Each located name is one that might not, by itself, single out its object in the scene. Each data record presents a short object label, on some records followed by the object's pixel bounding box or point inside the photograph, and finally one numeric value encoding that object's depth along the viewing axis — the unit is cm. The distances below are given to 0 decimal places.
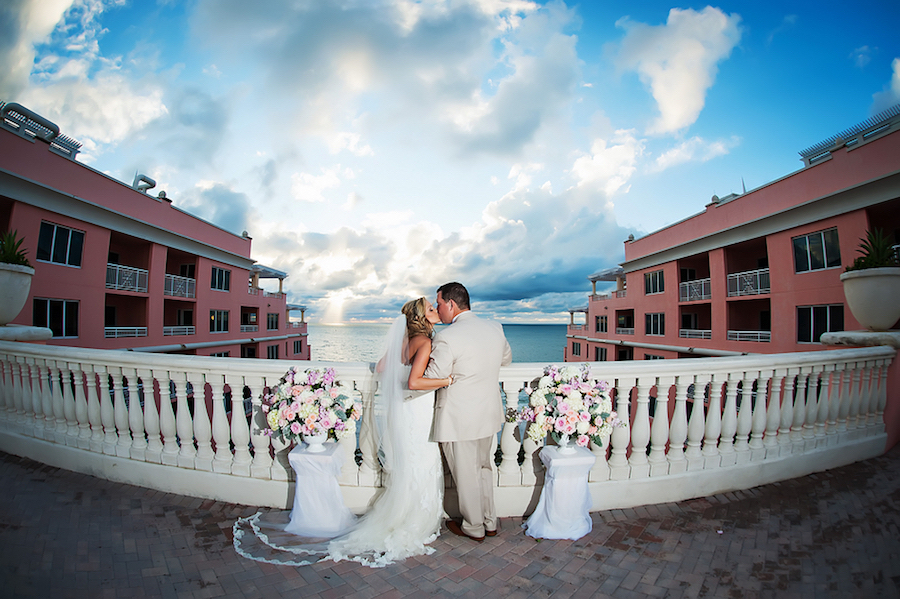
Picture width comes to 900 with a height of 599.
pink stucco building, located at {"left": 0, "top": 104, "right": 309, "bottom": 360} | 1402
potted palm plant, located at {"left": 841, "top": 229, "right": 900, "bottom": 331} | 475
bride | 291
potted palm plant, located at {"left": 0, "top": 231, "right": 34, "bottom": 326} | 521
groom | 295
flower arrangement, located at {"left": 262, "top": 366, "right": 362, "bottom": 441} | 309
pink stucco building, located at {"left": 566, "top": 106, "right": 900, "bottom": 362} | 1327
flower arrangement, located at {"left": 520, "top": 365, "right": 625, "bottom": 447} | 308
